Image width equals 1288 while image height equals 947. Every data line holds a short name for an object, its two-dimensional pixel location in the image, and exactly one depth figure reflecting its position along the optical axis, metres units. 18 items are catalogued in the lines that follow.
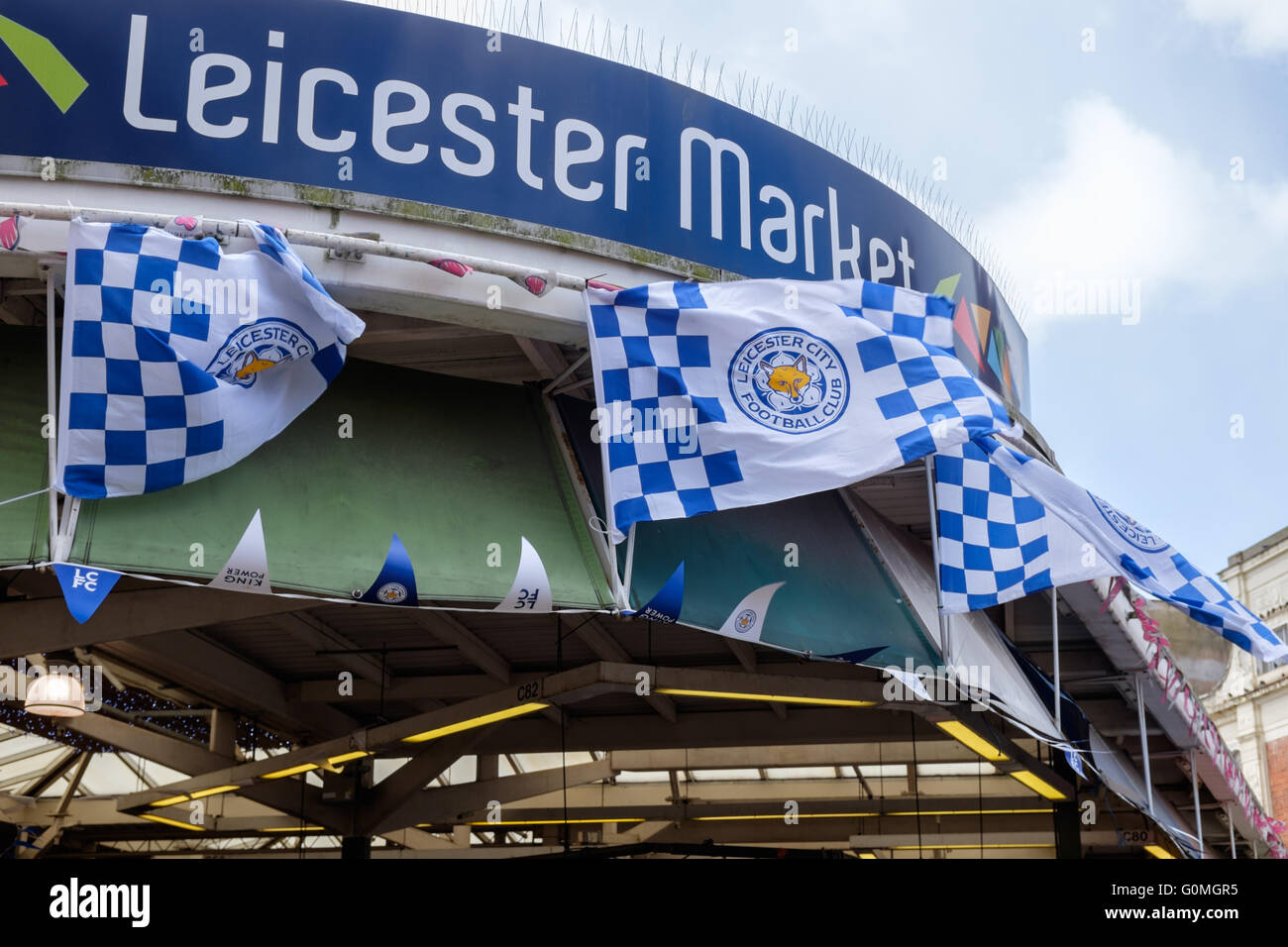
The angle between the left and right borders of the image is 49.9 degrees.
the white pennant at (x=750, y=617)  9.79
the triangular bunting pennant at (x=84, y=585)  7.62
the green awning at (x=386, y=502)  8.31
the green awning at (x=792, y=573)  9.74
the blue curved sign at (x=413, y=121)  8.69
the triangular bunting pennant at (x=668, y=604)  9.20
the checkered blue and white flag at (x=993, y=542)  9.80
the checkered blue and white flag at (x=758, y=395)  8.71
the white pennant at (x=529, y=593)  8.96
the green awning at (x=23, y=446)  8.11
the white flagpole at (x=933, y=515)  9.67
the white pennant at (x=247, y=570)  8.31
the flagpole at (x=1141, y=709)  12.34
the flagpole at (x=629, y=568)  9.09
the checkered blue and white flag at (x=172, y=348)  7.88
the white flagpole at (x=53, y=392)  7.96
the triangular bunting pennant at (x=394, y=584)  8.70
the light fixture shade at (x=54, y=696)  12.65
